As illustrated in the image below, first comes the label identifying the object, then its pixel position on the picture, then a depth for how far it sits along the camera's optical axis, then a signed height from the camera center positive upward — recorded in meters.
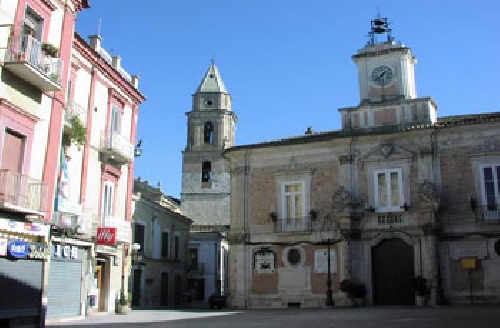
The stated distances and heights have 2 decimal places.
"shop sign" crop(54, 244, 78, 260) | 18.41 +1.01
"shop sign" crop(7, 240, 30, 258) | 13.00 +0.78
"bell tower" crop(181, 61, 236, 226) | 56.94 +12.40
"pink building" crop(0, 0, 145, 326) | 13.58 +3.66
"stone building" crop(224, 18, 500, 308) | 25.38 +3.74
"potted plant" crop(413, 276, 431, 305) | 24.92 -0.27
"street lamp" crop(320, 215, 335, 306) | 26.56 +1.74
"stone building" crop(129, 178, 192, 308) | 30.00 +1.55
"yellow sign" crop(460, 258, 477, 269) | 24.62 +0.91
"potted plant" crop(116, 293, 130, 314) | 22.97 -0.91
